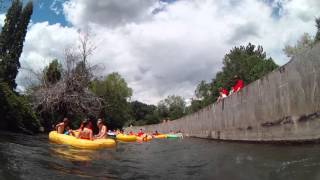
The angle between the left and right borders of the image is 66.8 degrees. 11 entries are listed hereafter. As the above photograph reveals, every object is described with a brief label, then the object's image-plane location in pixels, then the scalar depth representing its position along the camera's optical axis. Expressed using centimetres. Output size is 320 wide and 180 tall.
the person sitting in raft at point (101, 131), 1153
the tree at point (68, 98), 1970
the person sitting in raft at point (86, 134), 1044
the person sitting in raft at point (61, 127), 1263
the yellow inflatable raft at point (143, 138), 1772
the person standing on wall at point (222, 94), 1287
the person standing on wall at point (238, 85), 1176
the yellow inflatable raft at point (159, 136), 2146
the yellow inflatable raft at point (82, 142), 969
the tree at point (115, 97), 3585
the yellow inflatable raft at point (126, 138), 1699
